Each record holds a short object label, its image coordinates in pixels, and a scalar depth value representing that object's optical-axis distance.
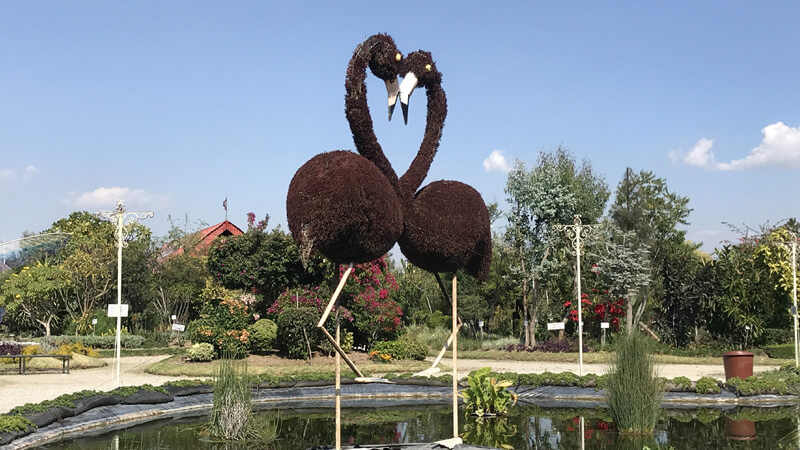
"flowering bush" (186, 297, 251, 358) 16.77
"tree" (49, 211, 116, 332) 26.53
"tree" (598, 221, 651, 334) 21.86
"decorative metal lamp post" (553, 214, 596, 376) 14.24
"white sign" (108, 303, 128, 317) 12.12
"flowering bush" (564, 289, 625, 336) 23.16
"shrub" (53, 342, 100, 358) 20.37
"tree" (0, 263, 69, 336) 26.39
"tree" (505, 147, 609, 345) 23.17
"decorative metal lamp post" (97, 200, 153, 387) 13.02
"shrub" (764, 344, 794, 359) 20.08
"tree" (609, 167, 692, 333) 22.97
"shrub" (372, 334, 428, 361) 17.64
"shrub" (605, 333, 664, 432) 8.23
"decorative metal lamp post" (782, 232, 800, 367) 15.95
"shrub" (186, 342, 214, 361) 16.72
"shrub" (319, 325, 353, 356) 17.14
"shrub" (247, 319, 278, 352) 17.03
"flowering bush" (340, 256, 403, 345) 17.98
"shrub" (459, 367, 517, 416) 10.30
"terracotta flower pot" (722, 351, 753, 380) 13.00
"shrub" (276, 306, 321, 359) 16.45
